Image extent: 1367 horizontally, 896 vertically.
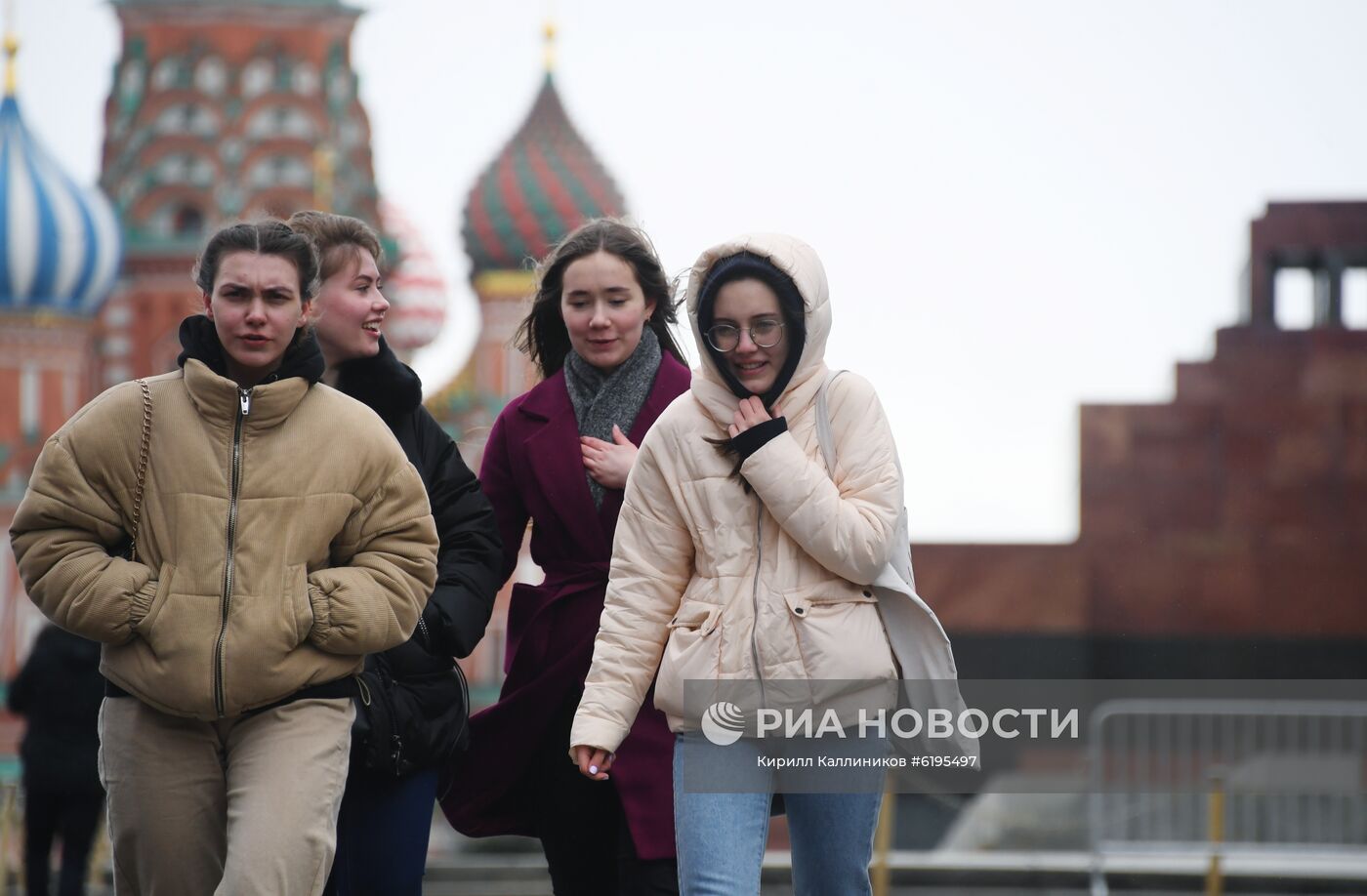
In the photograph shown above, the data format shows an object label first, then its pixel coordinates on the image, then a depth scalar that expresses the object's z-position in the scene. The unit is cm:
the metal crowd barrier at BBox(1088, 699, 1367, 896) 2261
